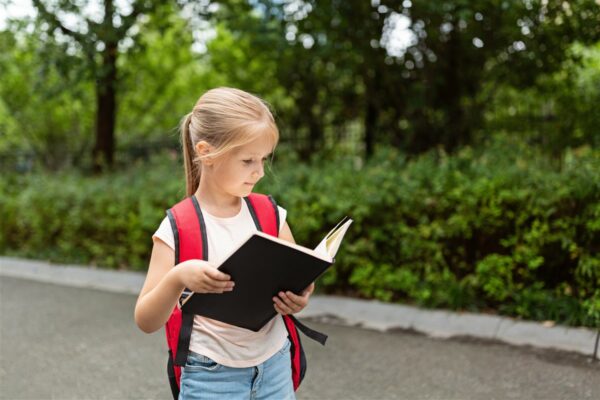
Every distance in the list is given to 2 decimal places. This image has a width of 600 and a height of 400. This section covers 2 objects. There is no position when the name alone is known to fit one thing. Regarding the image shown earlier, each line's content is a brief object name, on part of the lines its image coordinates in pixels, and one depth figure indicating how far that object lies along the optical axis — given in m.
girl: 1.89
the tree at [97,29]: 8.20
